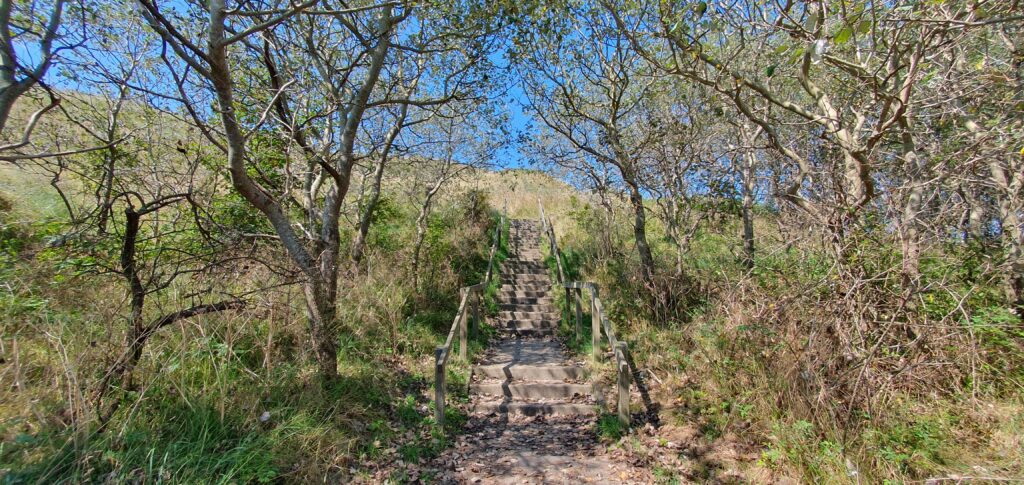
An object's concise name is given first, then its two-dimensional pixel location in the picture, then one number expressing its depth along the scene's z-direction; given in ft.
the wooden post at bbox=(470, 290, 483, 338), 26.05
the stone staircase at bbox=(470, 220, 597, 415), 18.37
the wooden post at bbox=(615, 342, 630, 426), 15.80
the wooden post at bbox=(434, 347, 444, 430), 16.16
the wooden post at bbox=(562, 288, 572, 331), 28.58
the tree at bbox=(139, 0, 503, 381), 11.25
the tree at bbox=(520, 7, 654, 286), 24.17
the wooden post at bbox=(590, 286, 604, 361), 21.48
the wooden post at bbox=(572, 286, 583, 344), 25.07
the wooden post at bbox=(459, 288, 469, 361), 22.25
